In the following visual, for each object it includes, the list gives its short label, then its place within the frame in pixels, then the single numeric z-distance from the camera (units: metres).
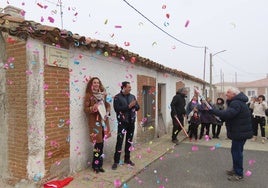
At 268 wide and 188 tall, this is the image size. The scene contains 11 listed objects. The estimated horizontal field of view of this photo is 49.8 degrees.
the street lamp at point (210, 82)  26.05
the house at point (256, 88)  56.66
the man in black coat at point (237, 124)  5.43
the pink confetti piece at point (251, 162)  6.90
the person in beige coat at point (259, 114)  10.12
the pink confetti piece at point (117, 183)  5.00
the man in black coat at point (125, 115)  6.00
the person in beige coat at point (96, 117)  5.55
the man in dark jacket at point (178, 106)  9.11
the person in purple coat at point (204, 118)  10.44
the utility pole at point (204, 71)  29.11
